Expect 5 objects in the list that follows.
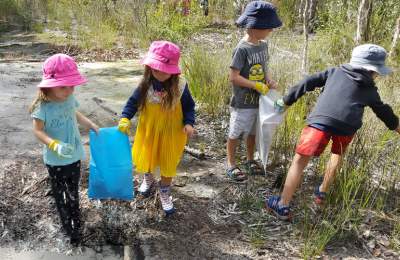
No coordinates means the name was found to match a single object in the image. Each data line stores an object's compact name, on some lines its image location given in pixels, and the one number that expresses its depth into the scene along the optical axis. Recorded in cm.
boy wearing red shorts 258
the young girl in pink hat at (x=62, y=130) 218
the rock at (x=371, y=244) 265
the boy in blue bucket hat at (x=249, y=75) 299
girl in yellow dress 252
